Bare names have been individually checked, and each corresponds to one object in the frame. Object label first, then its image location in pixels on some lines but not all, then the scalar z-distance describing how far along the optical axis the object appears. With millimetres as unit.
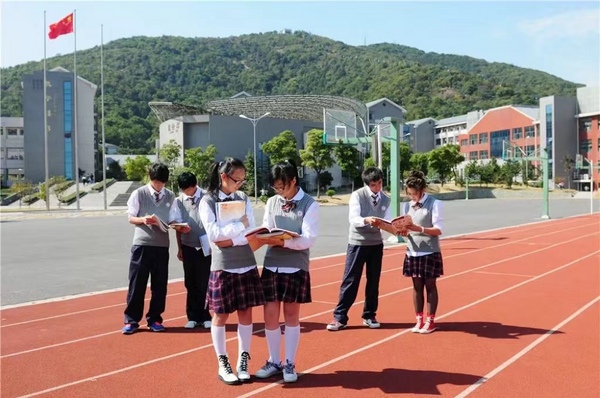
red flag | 37375
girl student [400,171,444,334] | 5469
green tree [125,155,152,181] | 61719
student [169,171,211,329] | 5866
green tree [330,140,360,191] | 55781
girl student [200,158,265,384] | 3930
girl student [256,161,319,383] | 4035
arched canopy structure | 61812
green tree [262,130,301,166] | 55719
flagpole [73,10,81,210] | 38191
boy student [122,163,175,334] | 5660
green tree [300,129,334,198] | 55781
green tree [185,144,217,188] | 55375
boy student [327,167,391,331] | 5691
